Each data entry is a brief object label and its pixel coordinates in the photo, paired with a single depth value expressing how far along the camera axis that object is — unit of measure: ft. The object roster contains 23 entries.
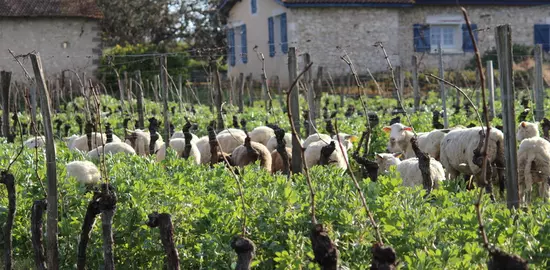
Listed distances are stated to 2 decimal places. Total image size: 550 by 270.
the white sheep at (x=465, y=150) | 39.55
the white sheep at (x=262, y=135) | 55.52
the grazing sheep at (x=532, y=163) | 36.55
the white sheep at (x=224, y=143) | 51.78
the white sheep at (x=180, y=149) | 49.08
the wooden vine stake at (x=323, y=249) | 18.08
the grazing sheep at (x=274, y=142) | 51.84
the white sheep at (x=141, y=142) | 54.70
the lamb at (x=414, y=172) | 35.70
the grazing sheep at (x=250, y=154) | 44.98
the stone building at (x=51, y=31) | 127.44
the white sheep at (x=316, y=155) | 44.55
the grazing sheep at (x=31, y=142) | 55.90
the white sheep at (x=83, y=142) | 54.95
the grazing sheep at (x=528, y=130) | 42.63
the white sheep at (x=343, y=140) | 48.38
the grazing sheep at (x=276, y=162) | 47.81
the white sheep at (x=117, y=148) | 47.93
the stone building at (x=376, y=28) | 123.44
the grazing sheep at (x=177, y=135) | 58.16
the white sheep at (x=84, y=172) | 35.78
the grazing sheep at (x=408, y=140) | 46.11
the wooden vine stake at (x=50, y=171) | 27.04
